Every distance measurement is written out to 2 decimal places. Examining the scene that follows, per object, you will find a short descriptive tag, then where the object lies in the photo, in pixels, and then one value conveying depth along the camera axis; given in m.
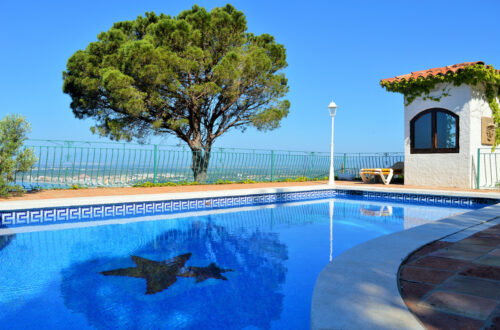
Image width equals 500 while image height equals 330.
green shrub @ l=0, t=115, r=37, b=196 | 6.46
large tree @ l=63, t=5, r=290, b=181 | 9.87
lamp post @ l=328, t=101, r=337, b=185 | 9.70
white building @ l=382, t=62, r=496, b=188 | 8.91
